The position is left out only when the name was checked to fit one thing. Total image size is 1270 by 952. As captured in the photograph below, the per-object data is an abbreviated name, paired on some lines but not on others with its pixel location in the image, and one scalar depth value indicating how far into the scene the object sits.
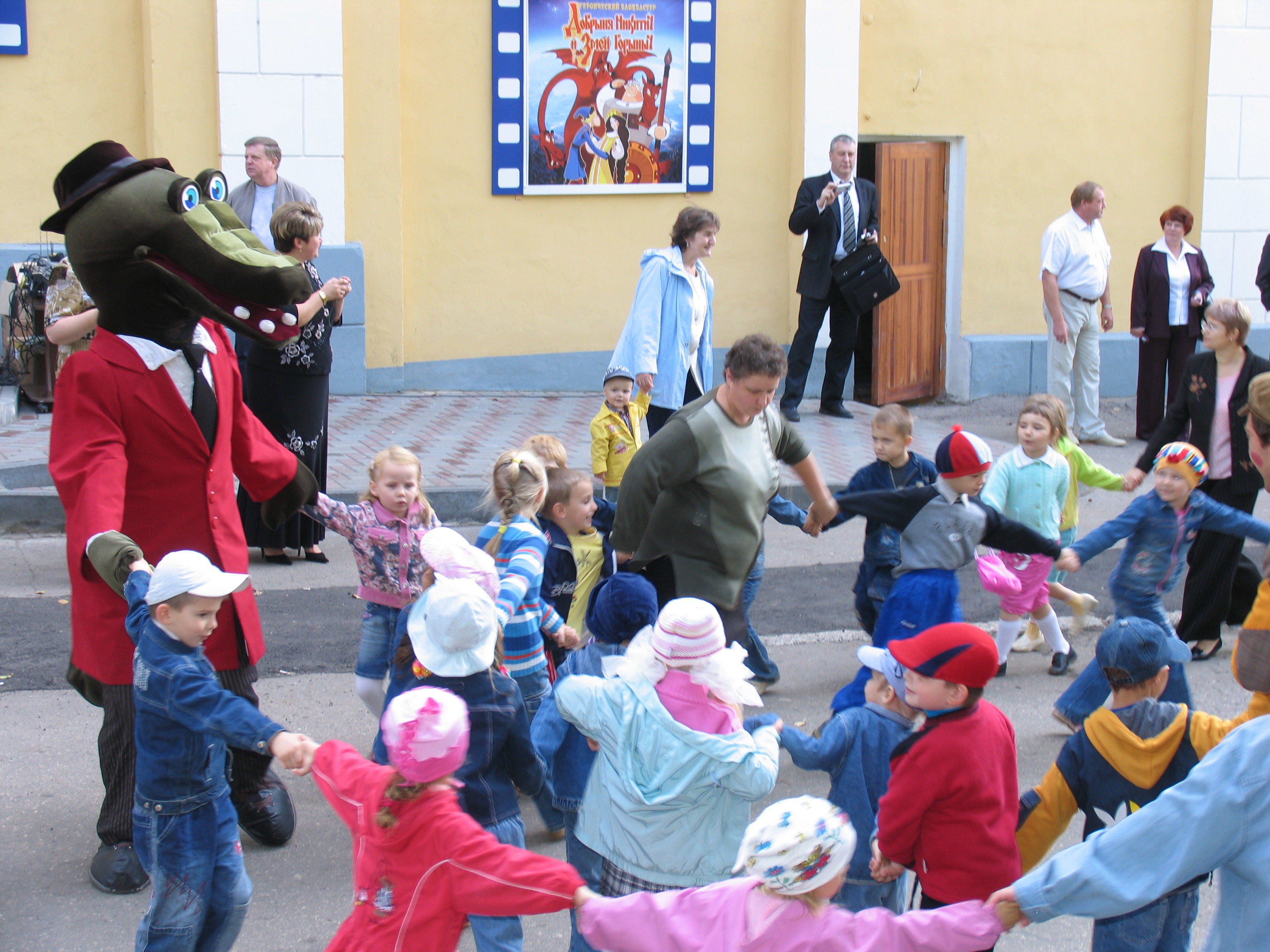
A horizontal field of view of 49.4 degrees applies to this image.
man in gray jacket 8.63
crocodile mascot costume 3.90
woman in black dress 7.03
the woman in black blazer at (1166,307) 10.70
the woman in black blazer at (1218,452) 6.06
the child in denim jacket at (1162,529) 5.06
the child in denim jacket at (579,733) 3.66
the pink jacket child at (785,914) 2.60
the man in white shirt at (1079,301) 10.72
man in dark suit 10.82
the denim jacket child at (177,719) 3.31
